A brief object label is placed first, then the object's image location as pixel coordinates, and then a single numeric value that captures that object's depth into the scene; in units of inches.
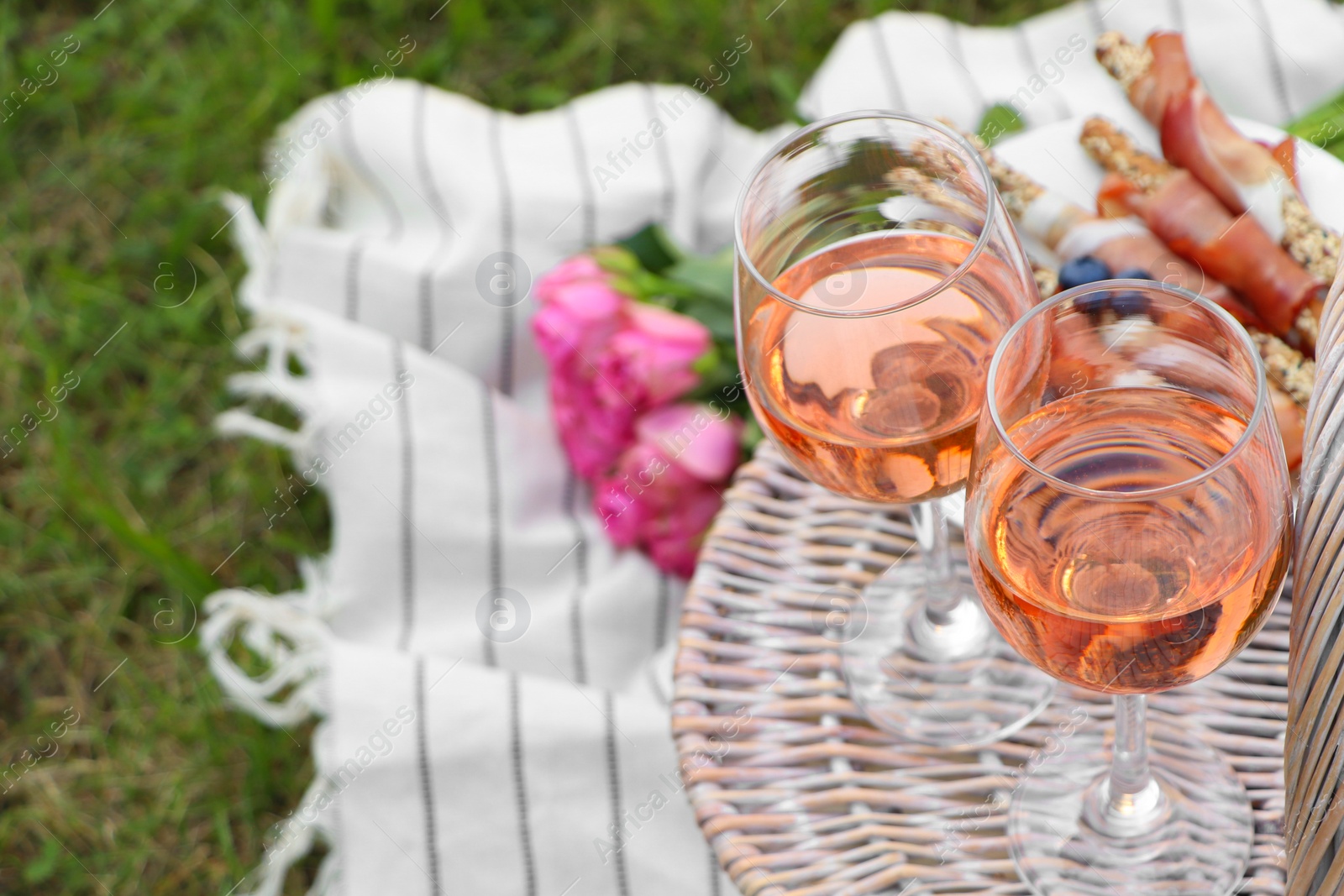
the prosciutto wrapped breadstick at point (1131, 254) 41.6
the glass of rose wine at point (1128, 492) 36.6
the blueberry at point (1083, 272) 42.7
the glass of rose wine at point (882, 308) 38.7
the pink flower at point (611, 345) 50.3
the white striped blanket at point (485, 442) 49.1
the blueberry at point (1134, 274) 42.7
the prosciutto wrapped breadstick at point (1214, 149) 42.3
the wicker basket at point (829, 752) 41.4
